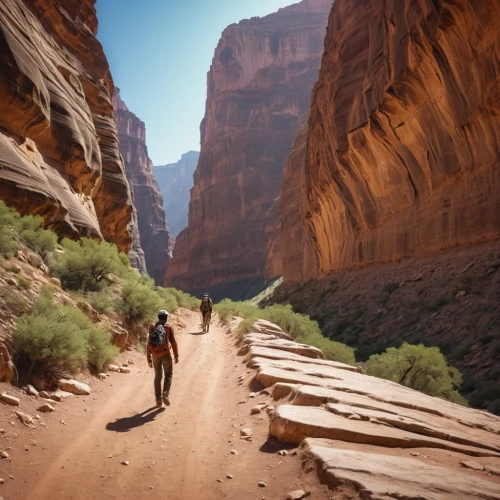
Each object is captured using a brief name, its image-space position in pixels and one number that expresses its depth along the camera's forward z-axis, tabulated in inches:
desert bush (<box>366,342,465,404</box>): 410.0
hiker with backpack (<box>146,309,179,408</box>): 253.8
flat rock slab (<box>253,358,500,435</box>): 228.2
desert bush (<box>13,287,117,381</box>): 228.1
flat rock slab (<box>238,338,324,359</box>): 420.8
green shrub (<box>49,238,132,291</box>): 433.1
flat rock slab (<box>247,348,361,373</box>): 341.4
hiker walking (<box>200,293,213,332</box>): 716.0
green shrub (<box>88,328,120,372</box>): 296.2
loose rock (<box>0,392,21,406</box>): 188.1
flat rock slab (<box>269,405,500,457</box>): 165.3
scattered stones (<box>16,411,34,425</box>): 181.1
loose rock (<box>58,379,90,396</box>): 239.5
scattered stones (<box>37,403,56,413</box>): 201.2
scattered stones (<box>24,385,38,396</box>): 210.2
